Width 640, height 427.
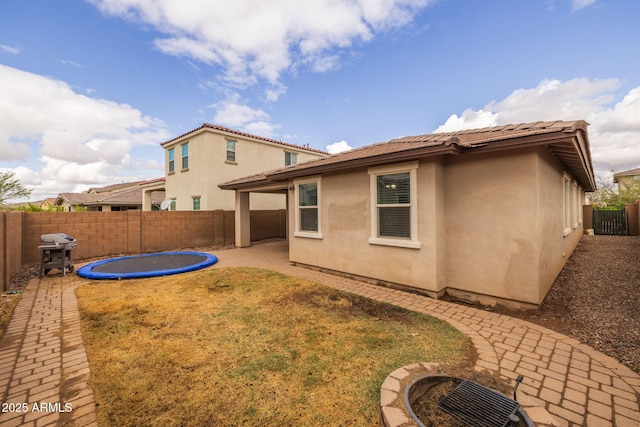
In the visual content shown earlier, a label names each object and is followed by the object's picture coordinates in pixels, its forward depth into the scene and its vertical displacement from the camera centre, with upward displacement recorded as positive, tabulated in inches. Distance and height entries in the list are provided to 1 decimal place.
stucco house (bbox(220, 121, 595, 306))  186.7 +3.5
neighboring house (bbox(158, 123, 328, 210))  597.3 +136.0
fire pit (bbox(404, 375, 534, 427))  81.6 -65.3
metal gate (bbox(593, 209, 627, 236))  627.8 -21.6
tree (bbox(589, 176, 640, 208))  796.6 +60.1
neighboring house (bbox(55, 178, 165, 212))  970.7 +75.2
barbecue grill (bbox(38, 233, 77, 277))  293.7 -36.5
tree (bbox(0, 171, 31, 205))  474.0 +61.7
